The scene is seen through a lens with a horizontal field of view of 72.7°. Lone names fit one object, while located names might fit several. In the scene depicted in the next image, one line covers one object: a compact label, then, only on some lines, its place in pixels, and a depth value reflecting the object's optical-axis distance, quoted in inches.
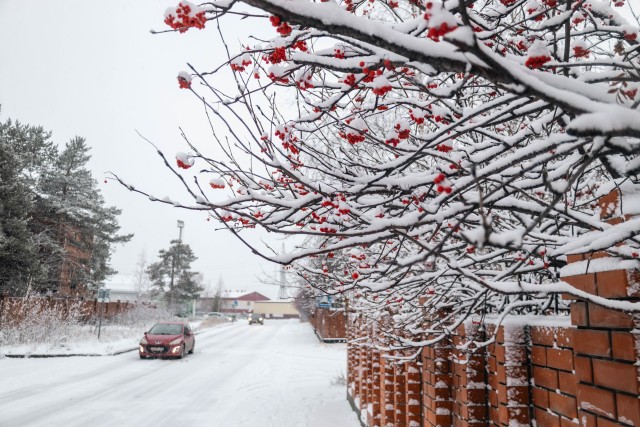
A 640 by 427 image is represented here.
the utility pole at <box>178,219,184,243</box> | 2070.6
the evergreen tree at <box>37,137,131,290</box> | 1146.0
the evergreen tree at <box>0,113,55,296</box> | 815.1
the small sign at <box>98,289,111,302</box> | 787.4
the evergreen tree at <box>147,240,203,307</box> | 2038.6
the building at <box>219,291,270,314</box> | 4010.8
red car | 651.5
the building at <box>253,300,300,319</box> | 3459.4
